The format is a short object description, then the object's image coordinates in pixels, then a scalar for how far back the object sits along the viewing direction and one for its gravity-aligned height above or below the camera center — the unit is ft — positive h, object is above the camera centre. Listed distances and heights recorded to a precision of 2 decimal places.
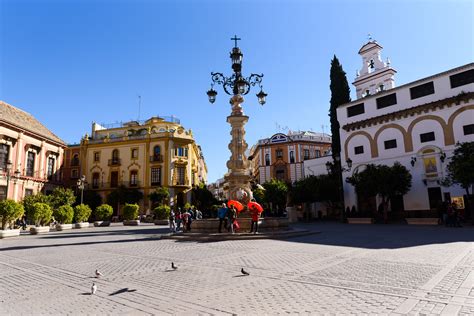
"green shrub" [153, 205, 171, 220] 98.07 -2.13
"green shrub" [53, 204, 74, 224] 76.48 -1.33
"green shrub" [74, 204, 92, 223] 84.79 -1.37
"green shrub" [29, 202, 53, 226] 67.15 -0.76
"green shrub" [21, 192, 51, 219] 67.66 +2.59
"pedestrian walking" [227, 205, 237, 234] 42.34 -1.79
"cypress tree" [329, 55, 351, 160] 112.16 +38.68
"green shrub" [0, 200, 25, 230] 58.85 -0.08
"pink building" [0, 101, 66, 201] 103.14 +21.04
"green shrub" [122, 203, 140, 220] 95.45 -1.61
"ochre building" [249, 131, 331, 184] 191.62 +30.58
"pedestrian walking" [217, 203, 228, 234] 42.70 -1.62
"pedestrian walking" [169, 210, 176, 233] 57.57 -3.37
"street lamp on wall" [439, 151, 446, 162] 81.31 +10.52
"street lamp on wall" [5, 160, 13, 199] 62.75 +8.94
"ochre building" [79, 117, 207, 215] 139.33 +21.52
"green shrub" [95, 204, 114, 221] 94.38 -1.53
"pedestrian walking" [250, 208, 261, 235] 40.68 -2.13
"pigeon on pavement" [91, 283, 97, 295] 15.81 -4.18
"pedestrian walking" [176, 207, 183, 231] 58.78 -2.54
